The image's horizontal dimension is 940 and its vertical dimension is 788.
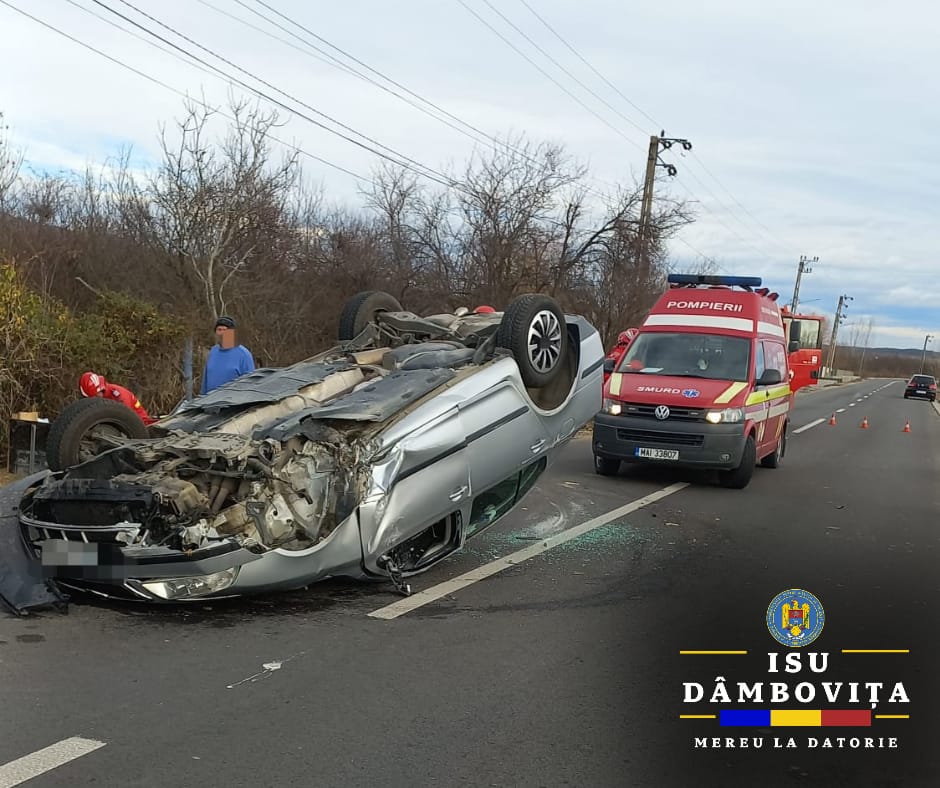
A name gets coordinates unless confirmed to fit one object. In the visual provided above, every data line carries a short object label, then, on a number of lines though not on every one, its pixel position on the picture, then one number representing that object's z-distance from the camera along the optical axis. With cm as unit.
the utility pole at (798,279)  7206
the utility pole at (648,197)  2408
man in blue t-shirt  790
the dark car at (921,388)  5400
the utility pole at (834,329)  9655
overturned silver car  466
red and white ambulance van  1034
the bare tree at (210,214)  1748
